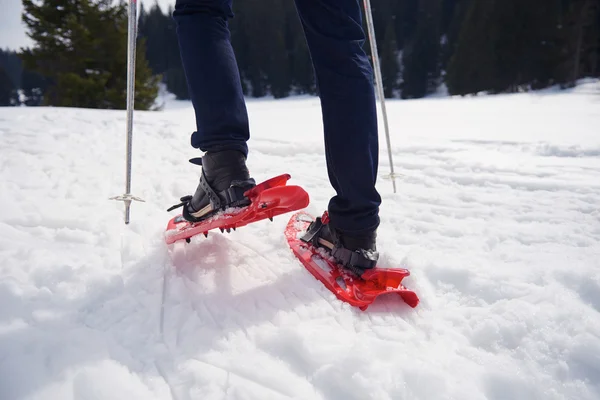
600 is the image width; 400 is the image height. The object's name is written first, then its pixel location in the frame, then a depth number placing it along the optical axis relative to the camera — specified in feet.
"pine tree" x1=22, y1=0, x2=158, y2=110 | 54.90
